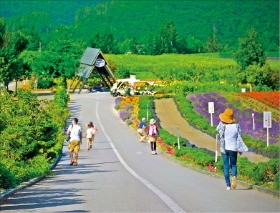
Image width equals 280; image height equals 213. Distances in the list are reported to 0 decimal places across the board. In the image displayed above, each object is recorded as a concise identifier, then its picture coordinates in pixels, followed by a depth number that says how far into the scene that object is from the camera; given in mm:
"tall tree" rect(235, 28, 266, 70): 104125
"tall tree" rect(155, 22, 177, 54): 181125
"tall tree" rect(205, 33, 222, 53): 198250
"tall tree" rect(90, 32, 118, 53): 177125
